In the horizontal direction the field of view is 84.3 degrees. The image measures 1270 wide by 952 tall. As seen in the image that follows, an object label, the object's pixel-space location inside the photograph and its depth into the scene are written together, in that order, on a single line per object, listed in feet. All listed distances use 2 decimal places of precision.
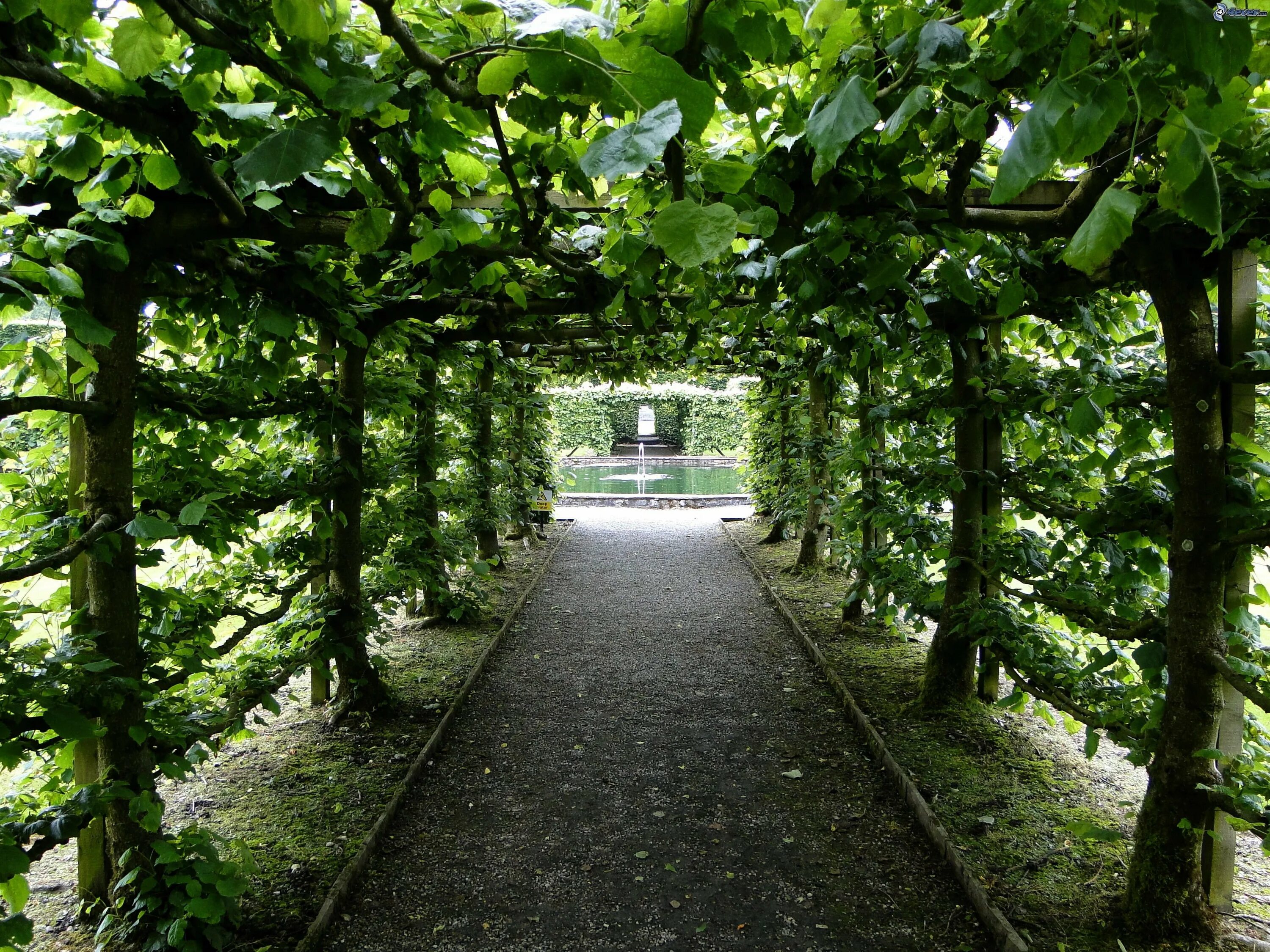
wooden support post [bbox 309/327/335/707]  10.70
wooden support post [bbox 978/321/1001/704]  11.81
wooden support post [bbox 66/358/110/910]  6.97
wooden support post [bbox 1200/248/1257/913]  6.96
